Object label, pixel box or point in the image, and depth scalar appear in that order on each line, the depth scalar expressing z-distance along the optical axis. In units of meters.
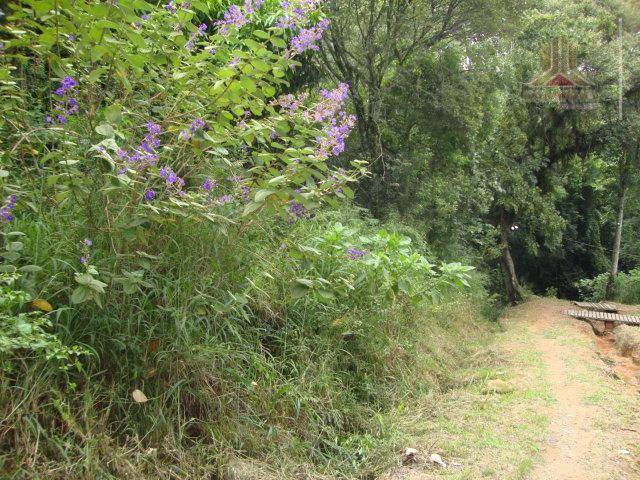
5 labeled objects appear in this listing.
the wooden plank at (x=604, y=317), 10.72
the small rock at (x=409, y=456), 3.62
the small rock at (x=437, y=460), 3.57
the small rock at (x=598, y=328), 11.05
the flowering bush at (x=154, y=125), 2.61
